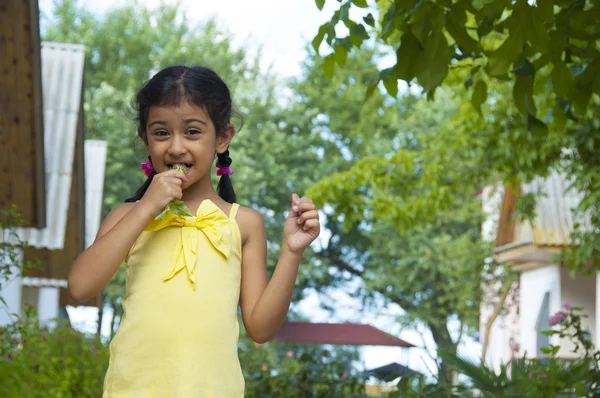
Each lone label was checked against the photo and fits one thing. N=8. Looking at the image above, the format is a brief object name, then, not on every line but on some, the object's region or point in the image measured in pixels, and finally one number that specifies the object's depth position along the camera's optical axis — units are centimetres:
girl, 273
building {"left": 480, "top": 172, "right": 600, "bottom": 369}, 2023
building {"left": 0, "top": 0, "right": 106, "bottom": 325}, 1014
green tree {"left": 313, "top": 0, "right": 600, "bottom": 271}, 418
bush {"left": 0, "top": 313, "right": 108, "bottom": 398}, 640
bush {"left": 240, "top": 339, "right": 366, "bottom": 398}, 1020
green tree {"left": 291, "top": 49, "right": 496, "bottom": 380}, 3238
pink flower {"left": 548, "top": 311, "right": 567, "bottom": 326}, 749
